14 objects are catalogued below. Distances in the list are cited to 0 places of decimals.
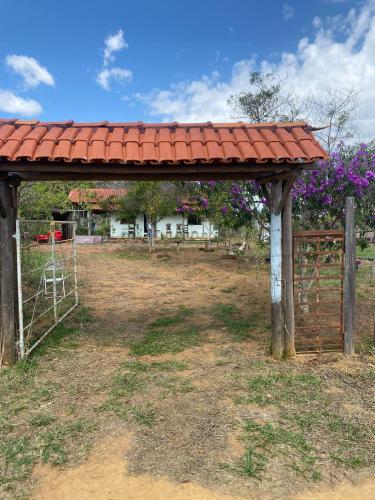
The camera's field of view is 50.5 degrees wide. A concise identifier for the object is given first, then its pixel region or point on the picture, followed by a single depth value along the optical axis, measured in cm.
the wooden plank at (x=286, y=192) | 476
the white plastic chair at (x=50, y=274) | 708
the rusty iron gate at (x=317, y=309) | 526
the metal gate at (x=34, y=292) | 503
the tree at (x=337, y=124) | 902
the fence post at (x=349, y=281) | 516
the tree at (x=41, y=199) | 898
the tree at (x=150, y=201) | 2203
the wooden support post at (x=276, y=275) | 500
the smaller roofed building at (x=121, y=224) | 3088
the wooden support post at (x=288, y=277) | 510
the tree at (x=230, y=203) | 950
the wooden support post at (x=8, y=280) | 488
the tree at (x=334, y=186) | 688
